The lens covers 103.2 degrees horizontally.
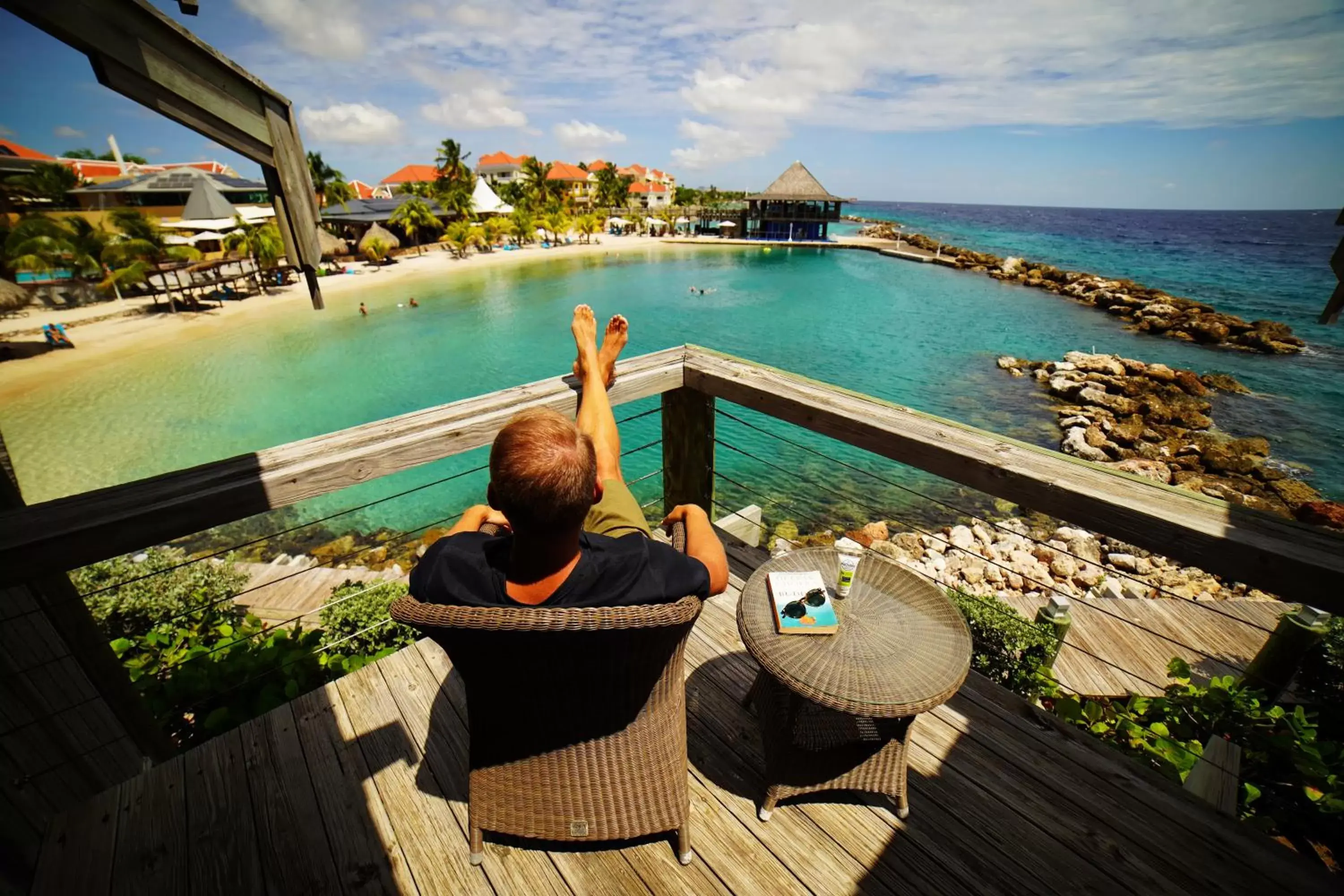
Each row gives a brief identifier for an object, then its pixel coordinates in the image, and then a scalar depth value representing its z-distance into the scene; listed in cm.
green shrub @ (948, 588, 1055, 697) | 315
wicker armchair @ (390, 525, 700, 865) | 109
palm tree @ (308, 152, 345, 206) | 3891
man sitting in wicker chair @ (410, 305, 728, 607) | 119
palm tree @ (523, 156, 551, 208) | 4872
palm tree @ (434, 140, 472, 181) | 4444
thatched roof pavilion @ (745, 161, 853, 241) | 4700
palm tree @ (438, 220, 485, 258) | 3728
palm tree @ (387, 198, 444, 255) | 3719
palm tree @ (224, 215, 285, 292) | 2575
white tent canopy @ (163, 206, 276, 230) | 2761
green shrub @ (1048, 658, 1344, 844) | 179
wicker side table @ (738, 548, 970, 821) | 148
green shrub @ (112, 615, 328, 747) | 218
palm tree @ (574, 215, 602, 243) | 4516
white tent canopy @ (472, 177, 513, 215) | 4500
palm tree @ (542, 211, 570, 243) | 4428
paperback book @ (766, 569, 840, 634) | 168
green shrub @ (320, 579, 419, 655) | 353
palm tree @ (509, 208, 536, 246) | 4306
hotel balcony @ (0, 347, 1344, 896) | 146
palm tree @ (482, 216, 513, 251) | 4103
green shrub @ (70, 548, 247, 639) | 459
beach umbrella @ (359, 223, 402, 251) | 3422
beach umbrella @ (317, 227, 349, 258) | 3106
